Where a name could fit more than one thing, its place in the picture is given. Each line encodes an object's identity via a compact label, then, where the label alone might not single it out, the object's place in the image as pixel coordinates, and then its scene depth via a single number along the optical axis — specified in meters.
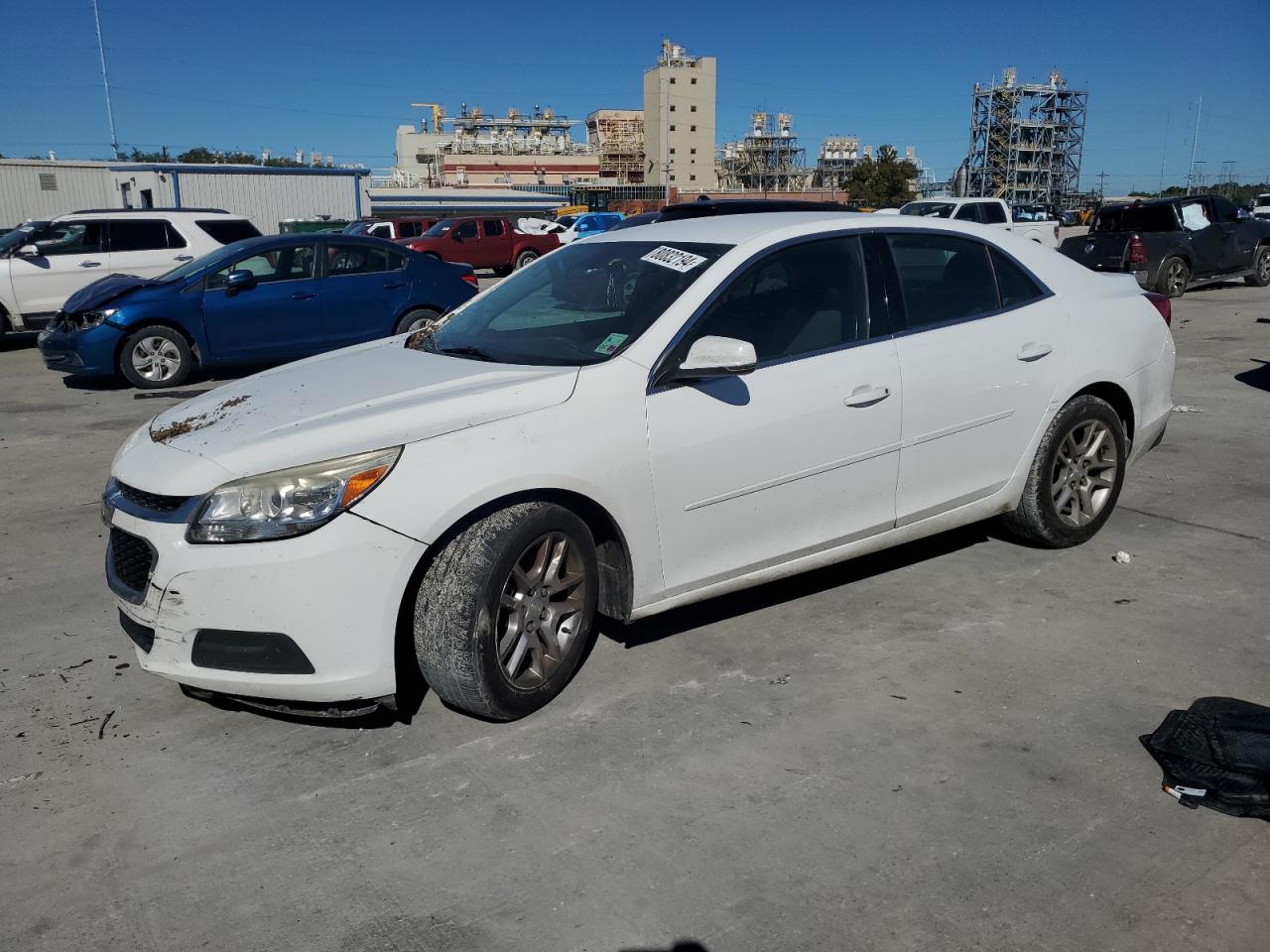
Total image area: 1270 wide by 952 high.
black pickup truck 16.47
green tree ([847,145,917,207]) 92.56
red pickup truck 27.17
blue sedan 10.34
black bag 2.94
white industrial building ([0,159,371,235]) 32.03
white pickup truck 21.86
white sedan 3.09
